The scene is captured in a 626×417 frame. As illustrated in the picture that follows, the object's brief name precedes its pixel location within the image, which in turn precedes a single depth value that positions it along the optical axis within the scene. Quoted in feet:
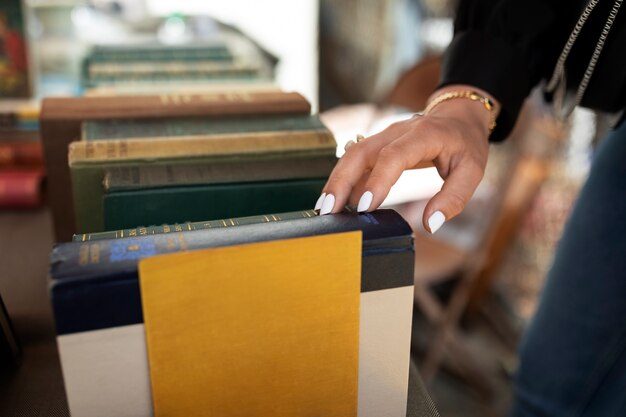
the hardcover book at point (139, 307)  1.21
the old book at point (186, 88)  2.72
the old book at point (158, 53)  3.85
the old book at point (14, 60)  3.46
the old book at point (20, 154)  3.10
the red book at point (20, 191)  2.90
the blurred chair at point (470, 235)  5.59
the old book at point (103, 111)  2.18
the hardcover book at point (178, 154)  1.85
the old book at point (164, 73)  3.27
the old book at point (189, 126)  2.10
